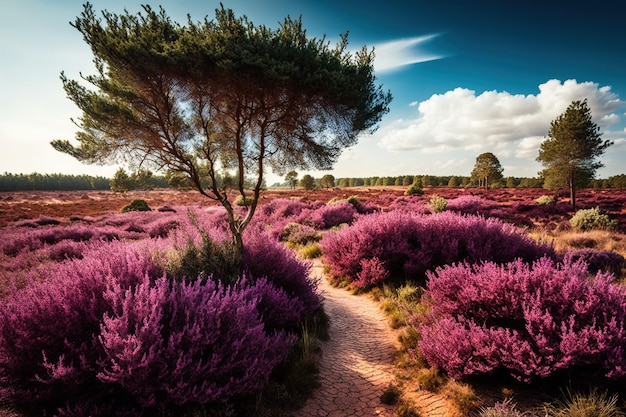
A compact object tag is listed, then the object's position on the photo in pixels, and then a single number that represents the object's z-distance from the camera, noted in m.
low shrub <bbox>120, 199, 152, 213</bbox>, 28.19
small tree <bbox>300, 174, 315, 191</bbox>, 59.07
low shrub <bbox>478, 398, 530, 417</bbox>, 2.81
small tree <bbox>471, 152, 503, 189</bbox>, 56.62
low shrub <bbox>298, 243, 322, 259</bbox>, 11.20
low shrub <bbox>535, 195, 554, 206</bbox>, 26.27
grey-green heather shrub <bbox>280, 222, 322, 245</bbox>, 13.30
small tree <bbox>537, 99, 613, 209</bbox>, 26.48
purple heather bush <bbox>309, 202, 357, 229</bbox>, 17.19
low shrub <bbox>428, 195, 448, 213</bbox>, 20.33
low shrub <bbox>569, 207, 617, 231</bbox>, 14.97
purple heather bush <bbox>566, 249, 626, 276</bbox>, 7.42
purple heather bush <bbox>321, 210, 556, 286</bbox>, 6.87
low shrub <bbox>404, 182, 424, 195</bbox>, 41.62
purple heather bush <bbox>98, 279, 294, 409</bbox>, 2.51
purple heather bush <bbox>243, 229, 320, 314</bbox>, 5.50
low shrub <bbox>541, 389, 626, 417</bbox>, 2.73
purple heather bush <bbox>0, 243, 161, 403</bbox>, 2.53
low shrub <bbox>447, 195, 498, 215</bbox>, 20.14
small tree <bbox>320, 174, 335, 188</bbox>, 78.44
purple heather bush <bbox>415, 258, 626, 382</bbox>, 3.10
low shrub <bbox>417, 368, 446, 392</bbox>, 3.66
